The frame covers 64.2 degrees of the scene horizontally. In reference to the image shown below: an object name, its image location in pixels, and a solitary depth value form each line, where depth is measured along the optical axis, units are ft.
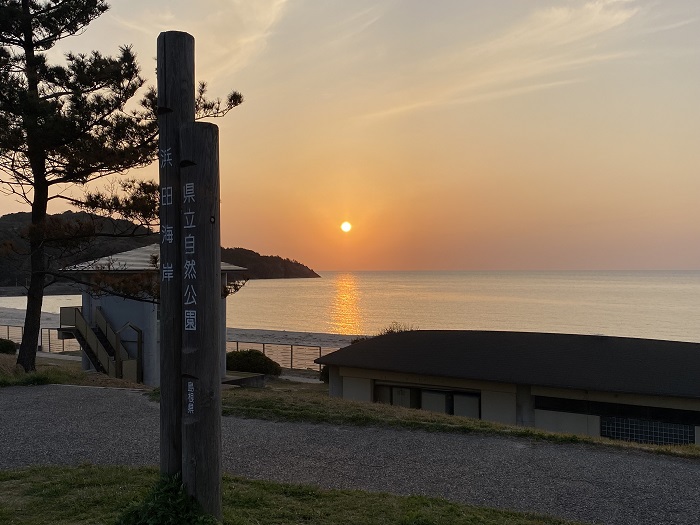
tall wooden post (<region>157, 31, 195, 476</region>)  17.54
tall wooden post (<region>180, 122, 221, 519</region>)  16.96
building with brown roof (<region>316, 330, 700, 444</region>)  51.08
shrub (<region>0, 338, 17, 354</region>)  101.96
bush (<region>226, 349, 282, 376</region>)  93.09
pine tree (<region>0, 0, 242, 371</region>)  49.93
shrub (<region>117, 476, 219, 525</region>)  16.30
